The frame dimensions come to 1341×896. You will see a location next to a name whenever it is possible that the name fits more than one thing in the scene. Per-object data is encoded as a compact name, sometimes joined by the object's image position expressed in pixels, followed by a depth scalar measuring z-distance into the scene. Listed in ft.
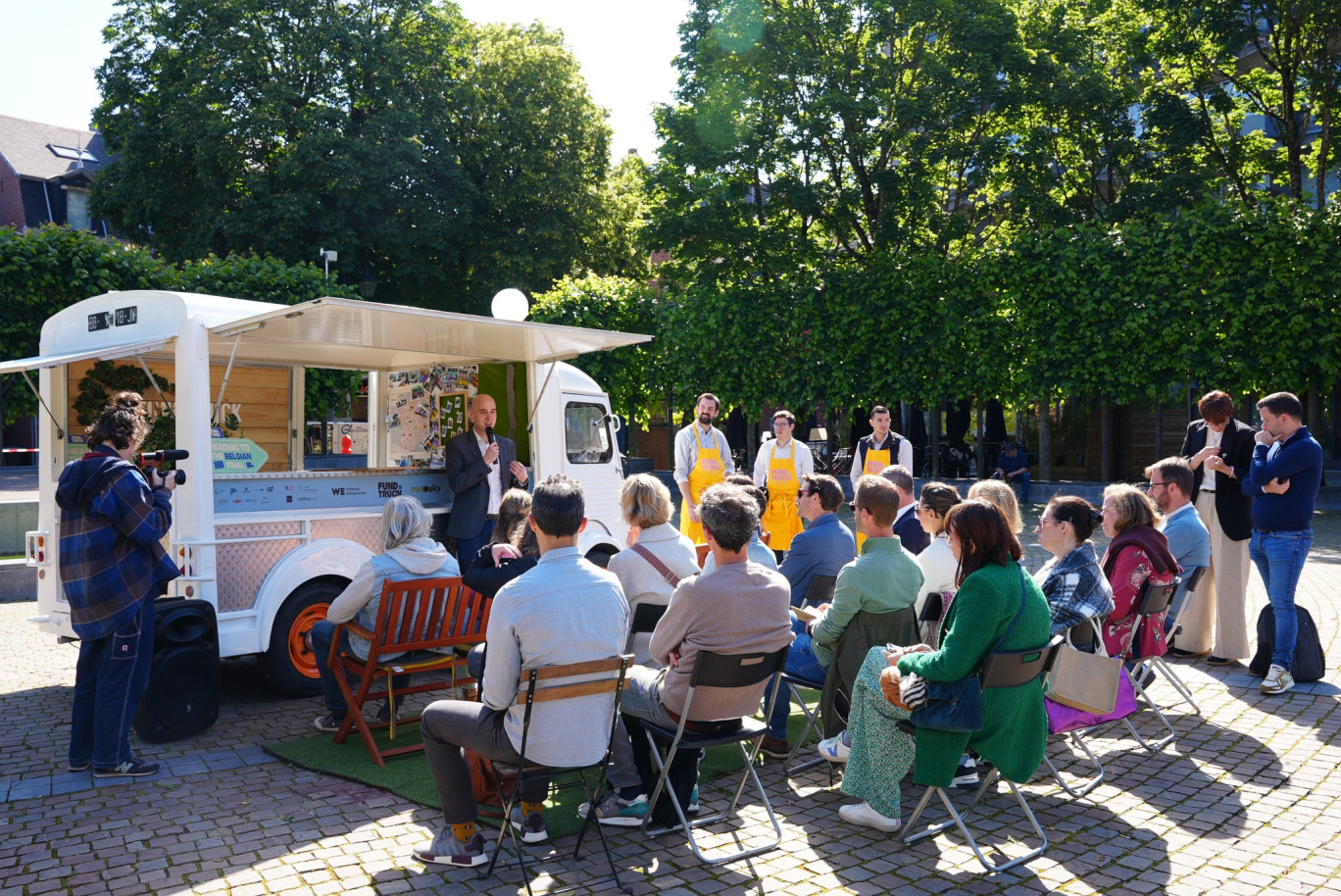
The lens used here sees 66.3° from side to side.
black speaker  19.22
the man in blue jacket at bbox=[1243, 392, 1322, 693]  22.54
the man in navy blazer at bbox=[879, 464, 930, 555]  21.76
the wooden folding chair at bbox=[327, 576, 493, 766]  18.17
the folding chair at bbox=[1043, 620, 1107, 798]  16.62
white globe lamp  29.43
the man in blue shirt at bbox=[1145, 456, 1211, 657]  21.97
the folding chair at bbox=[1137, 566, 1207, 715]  20.42
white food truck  21.63
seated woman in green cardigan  13.29
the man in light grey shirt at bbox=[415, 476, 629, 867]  12.59
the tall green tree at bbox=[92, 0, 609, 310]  88.28
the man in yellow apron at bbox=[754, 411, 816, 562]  31.78
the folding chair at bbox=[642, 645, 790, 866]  13.20
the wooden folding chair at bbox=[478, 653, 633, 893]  12.36
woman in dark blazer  25.14
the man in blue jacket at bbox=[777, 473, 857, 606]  18.65
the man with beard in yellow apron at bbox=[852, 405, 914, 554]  32.07
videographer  17.13
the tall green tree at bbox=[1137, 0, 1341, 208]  68.44
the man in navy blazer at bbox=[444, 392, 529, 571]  26.53
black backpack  22.91
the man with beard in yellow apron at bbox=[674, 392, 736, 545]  31.99
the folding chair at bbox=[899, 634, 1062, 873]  13.51
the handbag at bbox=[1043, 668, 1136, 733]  16.51
